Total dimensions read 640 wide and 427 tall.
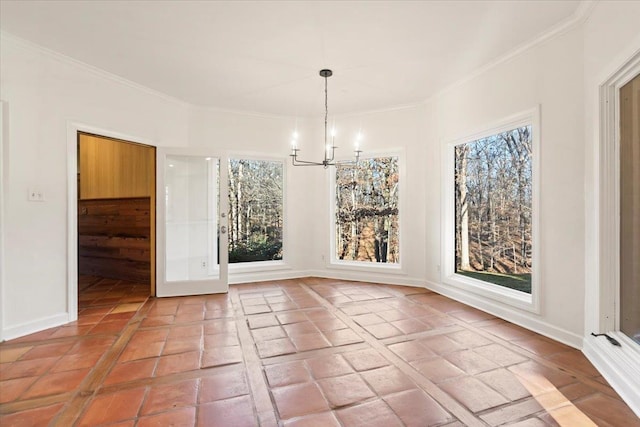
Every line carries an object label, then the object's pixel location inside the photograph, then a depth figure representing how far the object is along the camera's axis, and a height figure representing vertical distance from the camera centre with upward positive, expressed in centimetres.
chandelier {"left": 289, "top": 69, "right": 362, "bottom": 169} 336 +100
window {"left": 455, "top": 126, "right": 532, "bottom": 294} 318 +7
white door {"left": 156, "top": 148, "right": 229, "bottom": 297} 413 -10
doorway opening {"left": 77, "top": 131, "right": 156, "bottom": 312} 430 -9
